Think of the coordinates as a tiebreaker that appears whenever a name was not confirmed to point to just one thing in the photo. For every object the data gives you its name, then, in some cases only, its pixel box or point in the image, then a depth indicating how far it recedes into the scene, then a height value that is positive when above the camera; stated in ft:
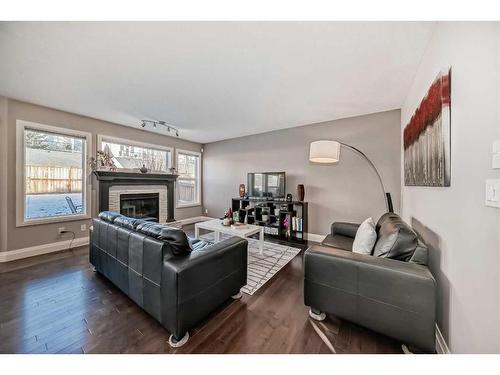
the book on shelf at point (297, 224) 12.57 -2.45
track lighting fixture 12.61 +4.37
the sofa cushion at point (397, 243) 4.87 -1.49
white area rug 7.43 -3.66
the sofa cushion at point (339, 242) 7.39 -2.28
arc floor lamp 9.21 +1.73
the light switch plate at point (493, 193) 2.78 -0.09
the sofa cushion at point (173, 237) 4.98 -1.34
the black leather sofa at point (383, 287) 4.10 -2.42
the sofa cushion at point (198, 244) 7.19 -2.24
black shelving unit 12.62 -2.05
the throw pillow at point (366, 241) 5.87 -1.71
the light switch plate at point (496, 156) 2.80 +0.47
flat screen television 13.65 +0.21
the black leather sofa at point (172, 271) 4.54 -2.33
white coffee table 9.61 -2.26
